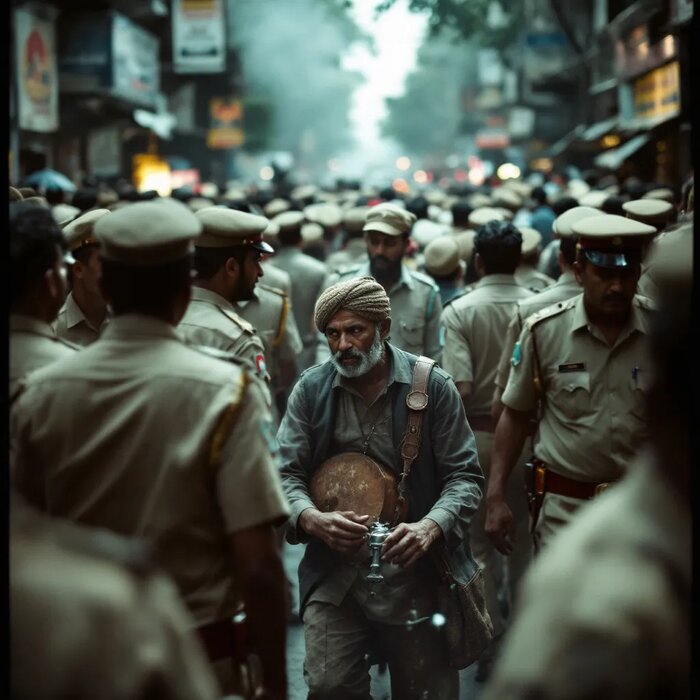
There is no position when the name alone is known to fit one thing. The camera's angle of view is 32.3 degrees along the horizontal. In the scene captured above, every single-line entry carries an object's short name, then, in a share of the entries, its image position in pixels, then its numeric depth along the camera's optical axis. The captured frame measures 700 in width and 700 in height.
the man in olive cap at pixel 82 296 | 5.48
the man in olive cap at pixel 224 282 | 5.19
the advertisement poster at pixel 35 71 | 21.33
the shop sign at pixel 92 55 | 26.17
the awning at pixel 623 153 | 25.22
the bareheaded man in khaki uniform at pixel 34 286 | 3.36
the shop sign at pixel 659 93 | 21.35
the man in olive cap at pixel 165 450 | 2.97
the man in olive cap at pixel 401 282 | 7.88
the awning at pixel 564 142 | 36.11
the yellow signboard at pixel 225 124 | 47.97
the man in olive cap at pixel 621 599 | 1.80
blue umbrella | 14.41
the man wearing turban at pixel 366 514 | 4.56
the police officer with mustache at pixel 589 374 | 5.02
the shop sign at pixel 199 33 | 31.70
